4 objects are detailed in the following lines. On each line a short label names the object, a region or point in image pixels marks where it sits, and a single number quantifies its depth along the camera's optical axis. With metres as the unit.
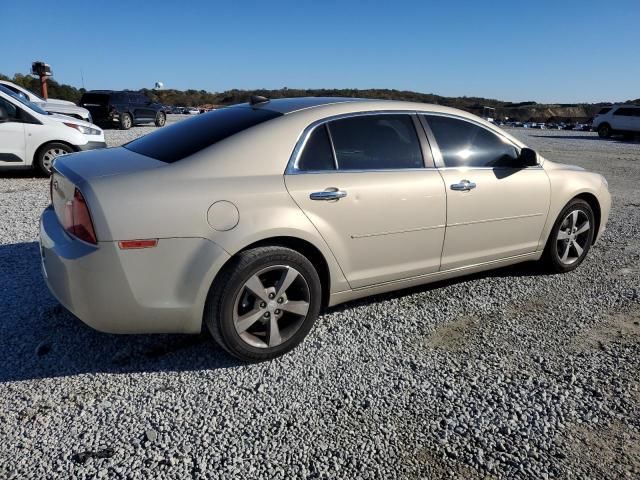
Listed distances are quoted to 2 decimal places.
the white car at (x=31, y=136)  8.89
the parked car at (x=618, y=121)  27.73
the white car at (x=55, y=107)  14.32
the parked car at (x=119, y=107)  21.05
